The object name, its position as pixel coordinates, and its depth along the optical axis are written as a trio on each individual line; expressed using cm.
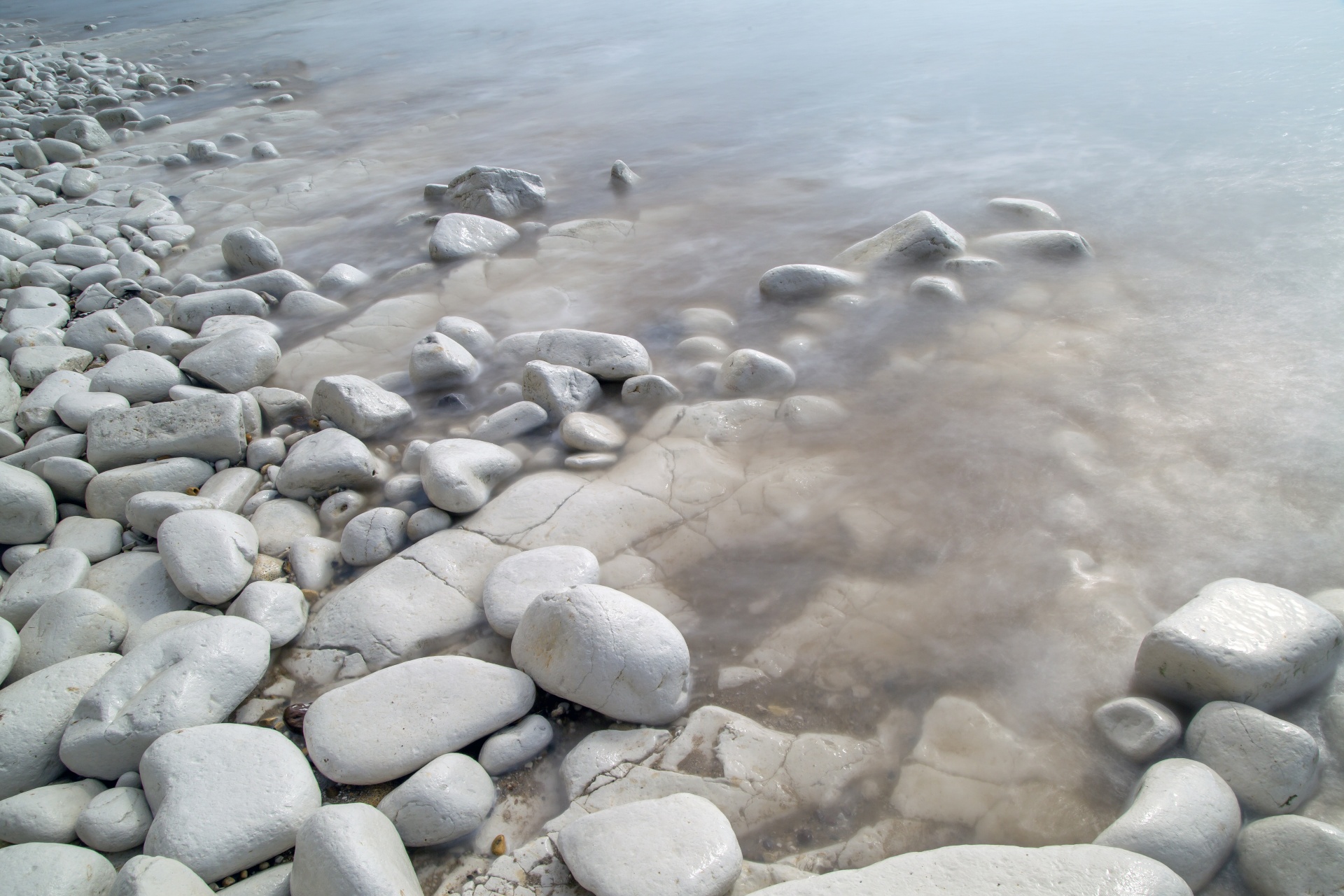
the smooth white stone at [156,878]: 174
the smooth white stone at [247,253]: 563
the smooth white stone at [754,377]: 385
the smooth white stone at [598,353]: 395
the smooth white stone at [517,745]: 225
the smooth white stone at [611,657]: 233
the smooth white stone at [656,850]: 185
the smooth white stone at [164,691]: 221
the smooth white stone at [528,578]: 266
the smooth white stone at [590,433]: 350
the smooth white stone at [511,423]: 363
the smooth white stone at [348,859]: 177
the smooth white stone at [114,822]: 204
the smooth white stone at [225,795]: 196
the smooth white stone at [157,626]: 266
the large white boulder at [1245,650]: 216
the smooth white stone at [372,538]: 305
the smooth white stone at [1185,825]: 187
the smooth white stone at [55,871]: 184
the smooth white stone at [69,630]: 255
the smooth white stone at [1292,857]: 179
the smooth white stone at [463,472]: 316
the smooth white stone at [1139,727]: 216
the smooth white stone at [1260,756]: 200
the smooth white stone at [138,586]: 283
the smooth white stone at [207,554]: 281
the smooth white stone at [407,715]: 221
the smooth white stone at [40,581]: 275
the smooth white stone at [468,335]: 442
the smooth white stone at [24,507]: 305
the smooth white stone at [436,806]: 205
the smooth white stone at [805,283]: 469
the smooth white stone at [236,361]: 412
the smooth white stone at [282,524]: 317
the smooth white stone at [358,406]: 373
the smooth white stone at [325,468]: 337
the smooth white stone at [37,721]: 222
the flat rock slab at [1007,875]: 174
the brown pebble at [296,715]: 240
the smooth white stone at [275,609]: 269
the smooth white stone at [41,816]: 206
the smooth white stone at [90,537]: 307
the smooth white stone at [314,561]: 298
